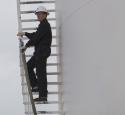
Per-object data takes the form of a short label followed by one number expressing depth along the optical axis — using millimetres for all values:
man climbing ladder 14852
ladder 15852
